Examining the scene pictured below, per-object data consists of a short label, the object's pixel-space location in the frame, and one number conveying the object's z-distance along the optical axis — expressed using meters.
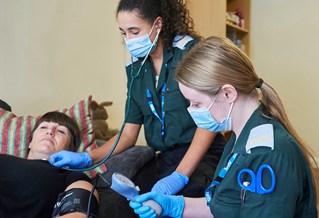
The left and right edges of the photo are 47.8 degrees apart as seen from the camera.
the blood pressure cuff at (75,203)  1.25
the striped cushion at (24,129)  1.82
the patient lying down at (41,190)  1.30
